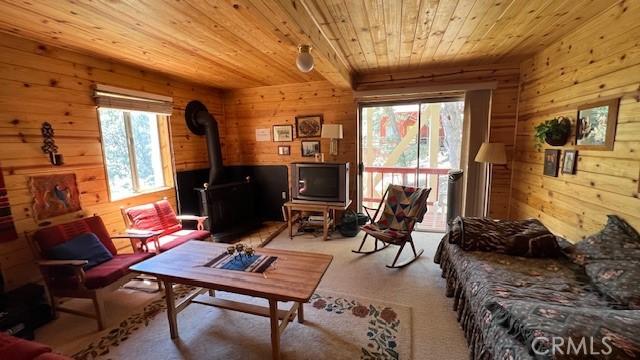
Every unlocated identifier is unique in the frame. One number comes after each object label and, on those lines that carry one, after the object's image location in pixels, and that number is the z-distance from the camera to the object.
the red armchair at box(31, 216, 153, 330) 2.06
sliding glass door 4.14
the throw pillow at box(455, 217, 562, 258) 2.10
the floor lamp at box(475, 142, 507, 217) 3.17
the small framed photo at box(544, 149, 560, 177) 2.58
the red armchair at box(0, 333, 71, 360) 1.20
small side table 2.61
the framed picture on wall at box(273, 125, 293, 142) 4.48
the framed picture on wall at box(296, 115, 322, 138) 4.32
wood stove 3.81
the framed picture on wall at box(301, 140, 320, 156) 4.40
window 3.04
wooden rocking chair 2.99
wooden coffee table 1.64
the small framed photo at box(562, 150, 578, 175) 2.34
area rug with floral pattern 1.79
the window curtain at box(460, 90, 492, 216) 3.54
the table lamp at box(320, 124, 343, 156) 3.93
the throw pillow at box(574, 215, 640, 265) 1.69
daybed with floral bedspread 1.04
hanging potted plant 2.42
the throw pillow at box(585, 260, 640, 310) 1.43
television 3.93
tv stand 3.87
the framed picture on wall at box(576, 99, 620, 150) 1.95
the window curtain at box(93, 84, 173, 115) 2.81
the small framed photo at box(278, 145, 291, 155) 4.55
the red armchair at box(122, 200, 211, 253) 2.76
